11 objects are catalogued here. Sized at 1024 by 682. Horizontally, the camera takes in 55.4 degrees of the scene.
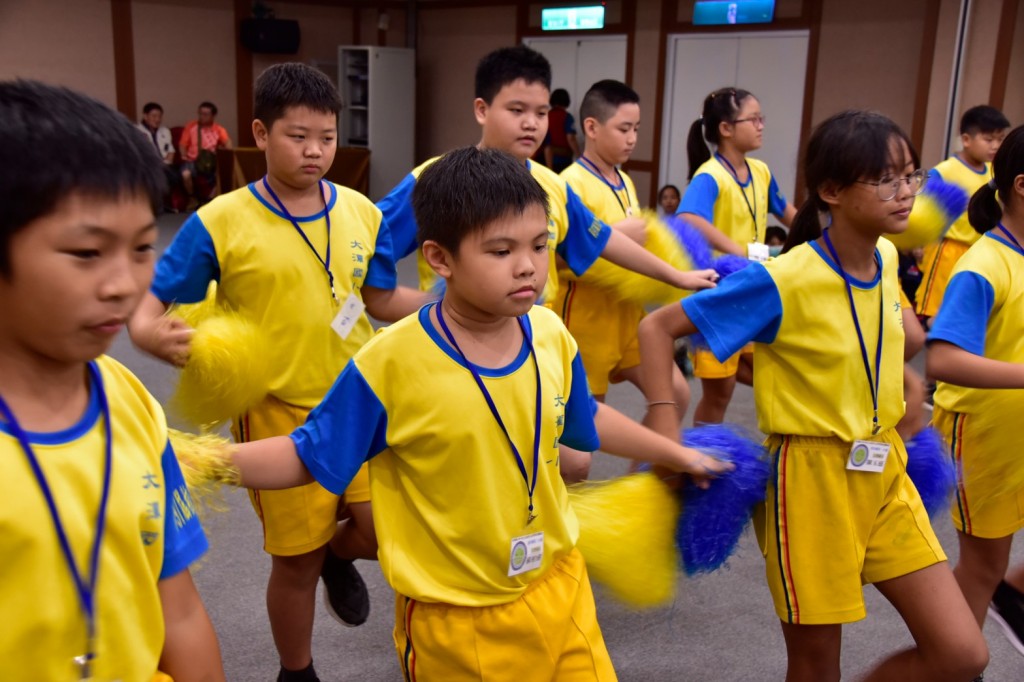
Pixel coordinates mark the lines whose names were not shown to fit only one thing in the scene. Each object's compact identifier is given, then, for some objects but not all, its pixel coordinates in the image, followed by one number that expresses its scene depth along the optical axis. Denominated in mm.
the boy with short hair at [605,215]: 3311
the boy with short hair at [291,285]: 2174
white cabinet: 12734
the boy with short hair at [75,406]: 938
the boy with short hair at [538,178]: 2758
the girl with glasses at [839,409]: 1875
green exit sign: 11023
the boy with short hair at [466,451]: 1494
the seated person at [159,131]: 11359
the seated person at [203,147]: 11586
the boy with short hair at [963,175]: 5070
